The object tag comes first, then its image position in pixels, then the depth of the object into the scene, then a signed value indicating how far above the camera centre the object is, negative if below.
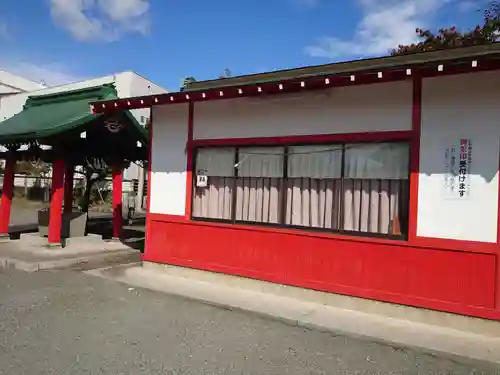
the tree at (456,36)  14.38 +6.65
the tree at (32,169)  28.72 +1.42
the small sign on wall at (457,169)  5.23 +0.48
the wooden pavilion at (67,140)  9.73 +1.25
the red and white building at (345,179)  5.18 +0.33
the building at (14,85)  37.16 +10.00
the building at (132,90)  27.23 +7.13
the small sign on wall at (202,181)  7.50 +0.28
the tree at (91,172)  12.61 +0.66
